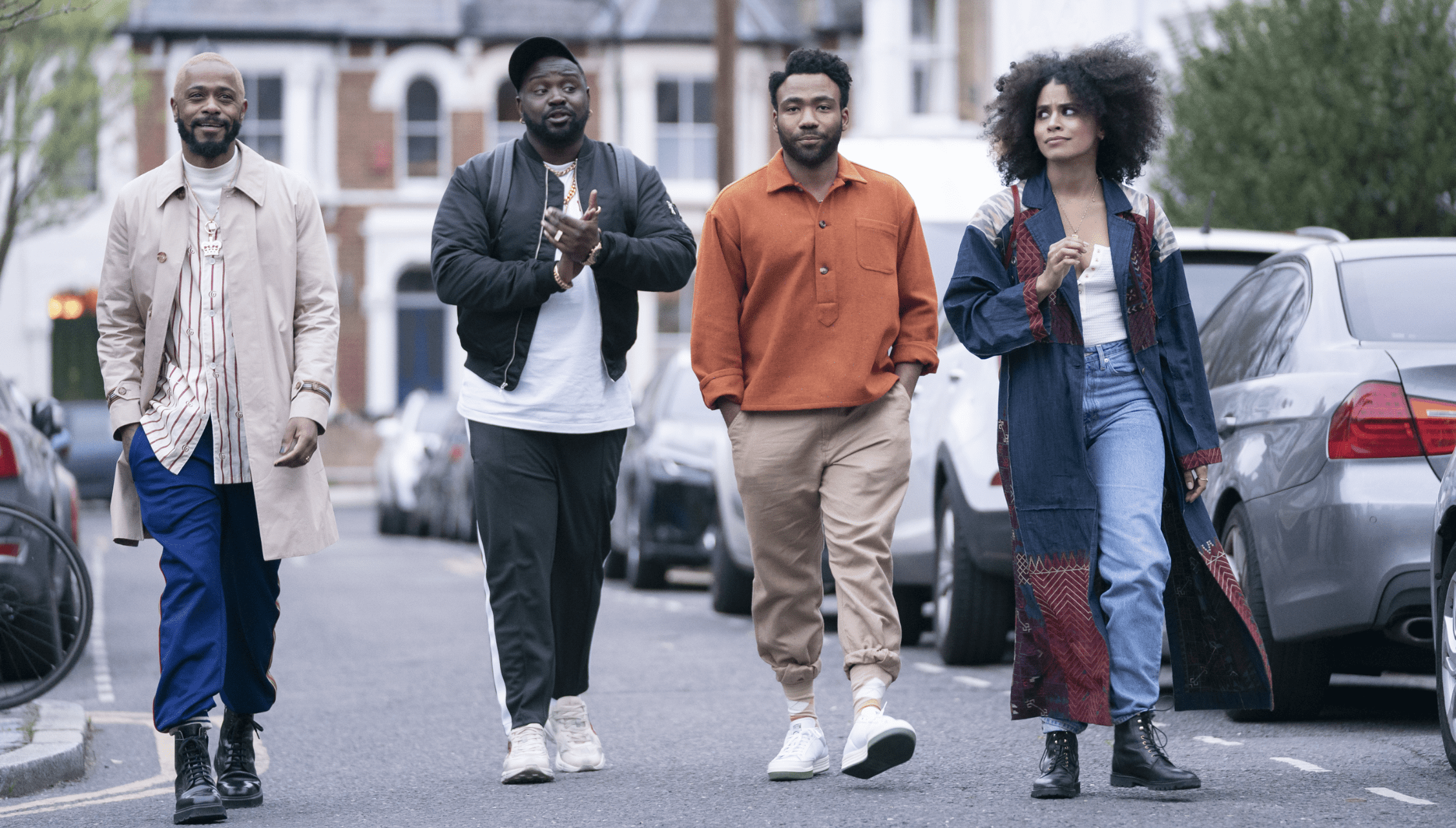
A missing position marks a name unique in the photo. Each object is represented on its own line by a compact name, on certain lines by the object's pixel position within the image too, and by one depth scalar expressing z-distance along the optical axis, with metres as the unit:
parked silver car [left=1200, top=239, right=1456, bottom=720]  12.47
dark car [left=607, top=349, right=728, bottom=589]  27.46
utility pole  38.65
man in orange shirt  11.49
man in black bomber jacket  11.85
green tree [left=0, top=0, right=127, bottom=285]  47.14
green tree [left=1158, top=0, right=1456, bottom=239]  26.31
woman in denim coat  10.74
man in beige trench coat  11.14
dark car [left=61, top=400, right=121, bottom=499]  56.09
